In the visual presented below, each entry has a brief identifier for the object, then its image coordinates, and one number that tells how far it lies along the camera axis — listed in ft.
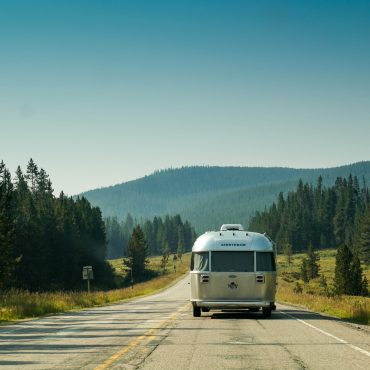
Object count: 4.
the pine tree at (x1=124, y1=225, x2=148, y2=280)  447.01
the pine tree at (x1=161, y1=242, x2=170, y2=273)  511.40
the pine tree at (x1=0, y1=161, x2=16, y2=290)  220.64
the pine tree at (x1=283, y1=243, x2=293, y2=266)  529.86
